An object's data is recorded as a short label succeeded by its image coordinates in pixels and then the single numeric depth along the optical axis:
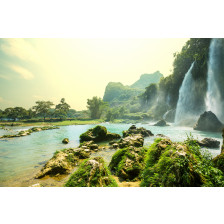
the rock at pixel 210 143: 8.22
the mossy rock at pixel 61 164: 4.58
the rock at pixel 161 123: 22.39
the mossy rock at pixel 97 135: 11.26
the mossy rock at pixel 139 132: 13.25
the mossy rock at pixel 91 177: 2.99
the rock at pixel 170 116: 28.88
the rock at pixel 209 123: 13.75
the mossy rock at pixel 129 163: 3.94
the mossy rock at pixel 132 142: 7.69
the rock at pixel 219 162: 3.22
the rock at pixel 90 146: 8.30
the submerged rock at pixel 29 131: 12.98
